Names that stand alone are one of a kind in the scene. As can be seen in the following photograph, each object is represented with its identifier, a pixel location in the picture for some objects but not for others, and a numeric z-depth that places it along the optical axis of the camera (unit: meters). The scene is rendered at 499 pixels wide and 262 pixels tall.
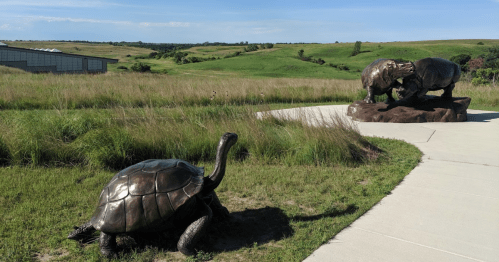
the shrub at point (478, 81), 22.88
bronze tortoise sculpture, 3.56
